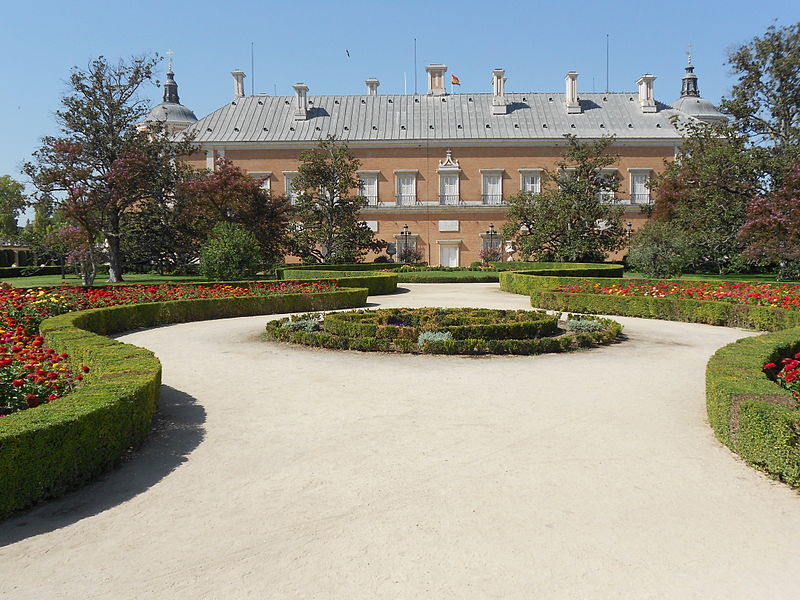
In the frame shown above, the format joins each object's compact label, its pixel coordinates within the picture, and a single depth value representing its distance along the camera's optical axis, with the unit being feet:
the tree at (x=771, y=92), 88.79
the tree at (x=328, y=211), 108.68
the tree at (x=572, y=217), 100.53
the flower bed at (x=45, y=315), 17.04
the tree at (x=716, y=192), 86.94
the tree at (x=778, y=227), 68.08
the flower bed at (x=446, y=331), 30.32
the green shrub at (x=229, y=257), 63.87
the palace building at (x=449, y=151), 139.33
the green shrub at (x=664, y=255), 67.97
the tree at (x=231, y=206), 88.89
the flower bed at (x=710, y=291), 40.65
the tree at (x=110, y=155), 81.76
